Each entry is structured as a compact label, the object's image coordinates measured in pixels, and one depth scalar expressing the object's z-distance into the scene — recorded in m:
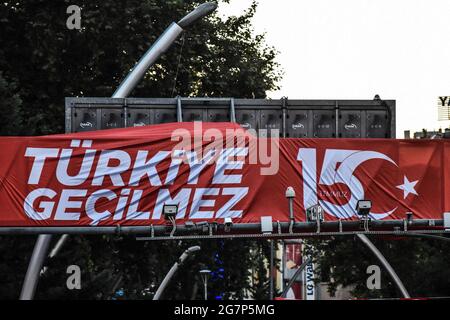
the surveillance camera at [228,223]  24.59
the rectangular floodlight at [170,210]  24.14
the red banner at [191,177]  24.83
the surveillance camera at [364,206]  24.45
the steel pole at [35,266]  29.67
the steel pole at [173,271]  48.08
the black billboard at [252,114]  29.12
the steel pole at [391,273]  46.53
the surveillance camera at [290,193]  24.23
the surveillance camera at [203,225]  24.48
